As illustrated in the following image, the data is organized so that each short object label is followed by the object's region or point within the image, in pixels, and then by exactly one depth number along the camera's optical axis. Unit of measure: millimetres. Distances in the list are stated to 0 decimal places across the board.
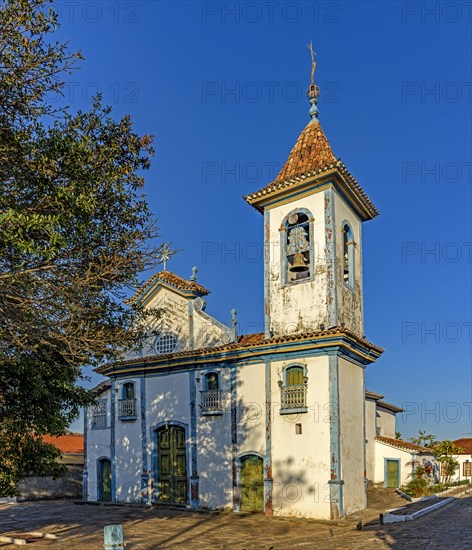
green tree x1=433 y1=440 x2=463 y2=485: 32906
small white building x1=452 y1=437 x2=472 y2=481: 43984
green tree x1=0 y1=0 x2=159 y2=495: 7941
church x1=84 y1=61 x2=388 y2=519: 15945
